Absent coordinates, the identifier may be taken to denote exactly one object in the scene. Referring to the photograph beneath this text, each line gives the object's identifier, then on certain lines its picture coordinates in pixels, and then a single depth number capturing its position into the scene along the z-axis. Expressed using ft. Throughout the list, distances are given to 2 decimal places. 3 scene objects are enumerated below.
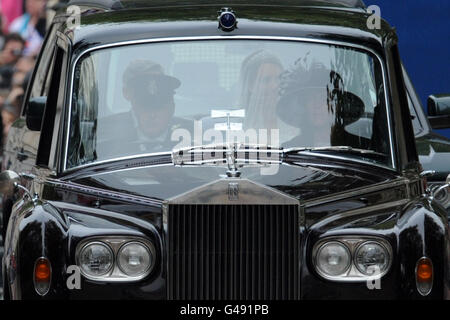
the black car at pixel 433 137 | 58.03
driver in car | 46.52
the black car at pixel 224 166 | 40.70
